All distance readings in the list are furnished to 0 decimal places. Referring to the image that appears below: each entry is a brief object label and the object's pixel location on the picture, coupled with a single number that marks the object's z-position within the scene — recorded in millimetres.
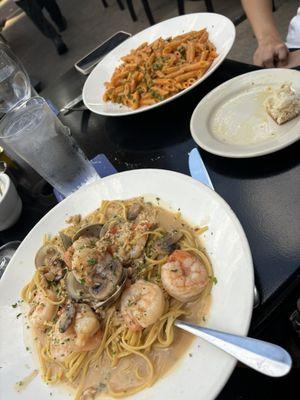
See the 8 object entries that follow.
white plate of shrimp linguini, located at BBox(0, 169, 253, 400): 266
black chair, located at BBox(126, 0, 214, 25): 1273
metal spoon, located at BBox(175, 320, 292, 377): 211
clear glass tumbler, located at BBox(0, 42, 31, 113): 517
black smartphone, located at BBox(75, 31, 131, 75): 668
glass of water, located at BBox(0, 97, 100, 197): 413
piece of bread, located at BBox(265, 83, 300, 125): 373
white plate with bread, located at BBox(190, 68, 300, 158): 372
